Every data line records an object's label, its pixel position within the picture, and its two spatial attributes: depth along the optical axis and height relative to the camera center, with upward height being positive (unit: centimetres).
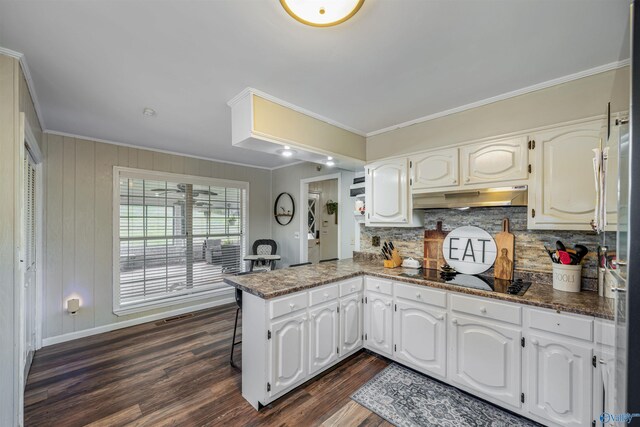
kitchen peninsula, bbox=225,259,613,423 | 173 -93
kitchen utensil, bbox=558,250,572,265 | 199 -33
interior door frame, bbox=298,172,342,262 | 466 -24
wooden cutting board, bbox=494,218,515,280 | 238 -36
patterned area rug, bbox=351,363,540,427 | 191 -147
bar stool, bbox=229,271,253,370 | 255 -83
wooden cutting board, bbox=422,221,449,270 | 283 -37
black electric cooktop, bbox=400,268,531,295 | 207 -59
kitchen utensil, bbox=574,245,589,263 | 199 -28
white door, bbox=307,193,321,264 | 561 -28
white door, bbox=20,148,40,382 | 245 -48
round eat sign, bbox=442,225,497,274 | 252 -36
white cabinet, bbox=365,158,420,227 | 283 +20
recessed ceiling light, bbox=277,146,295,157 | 250 +57
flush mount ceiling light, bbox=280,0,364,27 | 121 +93
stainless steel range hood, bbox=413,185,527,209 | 215 +13
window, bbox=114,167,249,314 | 365 -38
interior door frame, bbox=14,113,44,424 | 164 -32
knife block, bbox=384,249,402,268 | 293 -53
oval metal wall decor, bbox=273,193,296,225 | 483 +5
